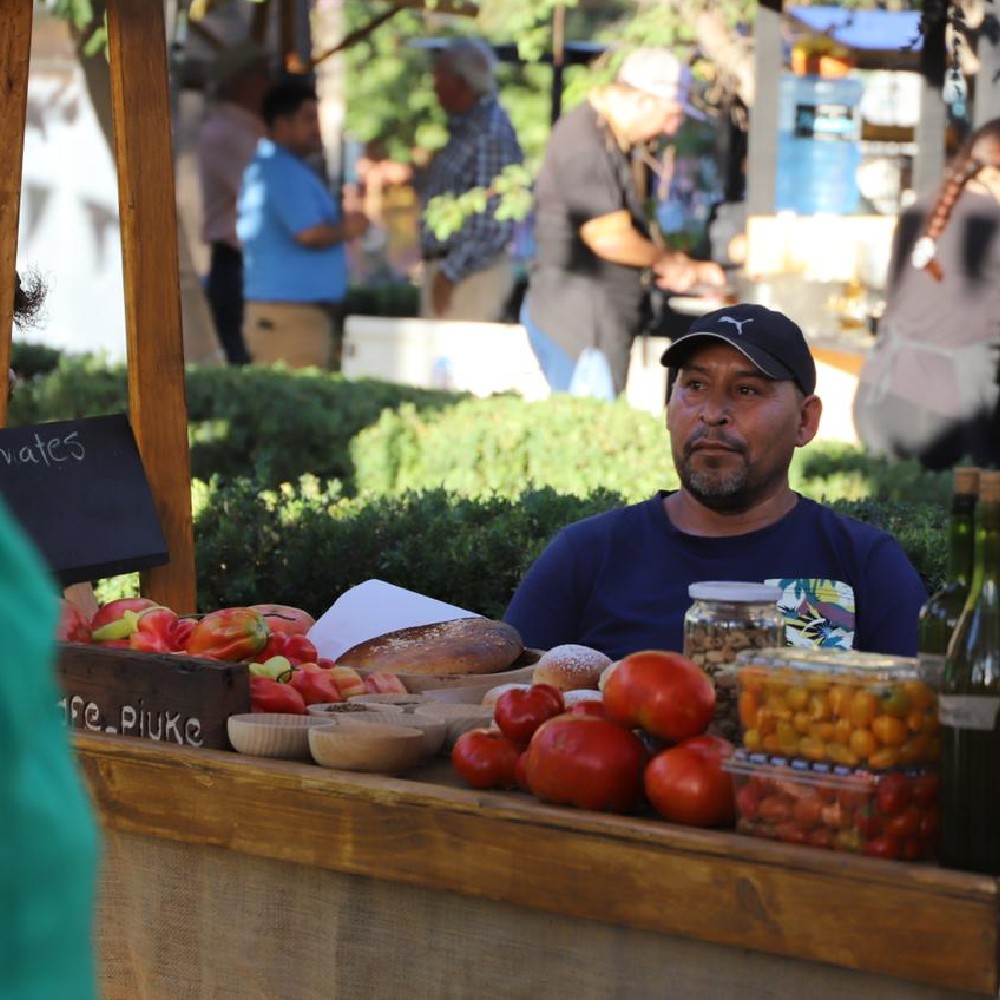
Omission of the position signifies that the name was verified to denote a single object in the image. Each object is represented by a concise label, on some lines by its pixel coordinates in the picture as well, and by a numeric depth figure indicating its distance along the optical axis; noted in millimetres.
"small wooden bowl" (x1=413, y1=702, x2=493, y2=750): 5185
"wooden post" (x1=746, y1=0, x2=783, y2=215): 20147
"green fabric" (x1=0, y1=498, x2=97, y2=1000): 1912
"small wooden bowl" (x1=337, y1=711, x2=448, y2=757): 5018
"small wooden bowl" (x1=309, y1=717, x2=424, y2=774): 4782
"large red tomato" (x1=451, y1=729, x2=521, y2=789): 4646
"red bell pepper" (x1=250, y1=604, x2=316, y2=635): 6088
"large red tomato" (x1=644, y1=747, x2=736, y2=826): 4228
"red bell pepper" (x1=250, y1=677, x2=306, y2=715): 5264
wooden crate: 5086
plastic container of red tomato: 3989
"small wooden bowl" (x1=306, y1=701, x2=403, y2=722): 5234
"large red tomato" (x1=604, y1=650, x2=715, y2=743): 4403
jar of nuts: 4858
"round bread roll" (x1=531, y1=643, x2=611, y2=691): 5481
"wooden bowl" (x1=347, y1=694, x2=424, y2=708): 5507
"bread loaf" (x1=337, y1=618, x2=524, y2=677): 5932
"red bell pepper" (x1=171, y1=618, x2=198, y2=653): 5663
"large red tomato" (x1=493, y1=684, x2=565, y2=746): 4775
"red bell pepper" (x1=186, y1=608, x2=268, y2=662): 5542
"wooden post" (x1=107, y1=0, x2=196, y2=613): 7284
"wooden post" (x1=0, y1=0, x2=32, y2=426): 7155
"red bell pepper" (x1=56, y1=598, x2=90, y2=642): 5724
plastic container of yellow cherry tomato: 4008
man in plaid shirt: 19782
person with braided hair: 15068
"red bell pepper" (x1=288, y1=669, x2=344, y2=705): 5485
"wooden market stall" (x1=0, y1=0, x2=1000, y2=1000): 3925
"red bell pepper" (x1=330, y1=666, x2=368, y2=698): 5633
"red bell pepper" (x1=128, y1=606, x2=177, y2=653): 5549
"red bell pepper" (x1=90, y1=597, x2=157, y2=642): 5849
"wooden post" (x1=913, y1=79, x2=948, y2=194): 18431
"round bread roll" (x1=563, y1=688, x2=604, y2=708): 5086
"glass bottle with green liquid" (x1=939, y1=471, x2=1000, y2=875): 3860
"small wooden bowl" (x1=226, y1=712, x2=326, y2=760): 4927
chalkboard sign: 6840
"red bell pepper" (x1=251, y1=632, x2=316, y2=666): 5758
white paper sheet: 6517
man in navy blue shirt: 6585
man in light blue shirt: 19839
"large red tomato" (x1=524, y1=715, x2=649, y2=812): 4361
